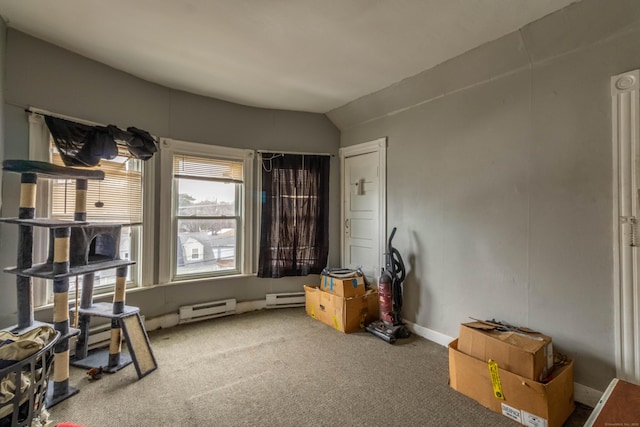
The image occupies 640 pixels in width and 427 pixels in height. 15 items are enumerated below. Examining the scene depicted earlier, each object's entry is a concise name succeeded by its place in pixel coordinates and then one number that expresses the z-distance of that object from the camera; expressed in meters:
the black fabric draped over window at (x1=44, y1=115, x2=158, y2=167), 2.38
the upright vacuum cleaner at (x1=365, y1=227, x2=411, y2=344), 3.03
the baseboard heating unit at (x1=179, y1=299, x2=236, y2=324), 3.32
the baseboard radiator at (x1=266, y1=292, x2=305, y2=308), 3.83
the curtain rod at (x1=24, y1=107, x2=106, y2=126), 2.29
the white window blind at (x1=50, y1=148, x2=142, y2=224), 2.49
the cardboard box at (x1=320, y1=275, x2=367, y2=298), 3.24
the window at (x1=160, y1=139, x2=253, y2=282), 3.22
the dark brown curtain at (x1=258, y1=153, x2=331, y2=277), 3.78
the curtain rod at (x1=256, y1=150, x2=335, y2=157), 3.76
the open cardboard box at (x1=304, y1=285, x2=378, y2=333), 3.14
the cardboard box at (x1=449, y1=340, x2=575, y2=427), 1.71
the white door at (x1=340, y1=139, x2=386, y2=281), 3.51
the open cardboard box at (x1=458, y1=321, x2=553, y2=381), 1.79
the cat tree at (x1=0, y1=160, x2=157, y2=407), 1.87
